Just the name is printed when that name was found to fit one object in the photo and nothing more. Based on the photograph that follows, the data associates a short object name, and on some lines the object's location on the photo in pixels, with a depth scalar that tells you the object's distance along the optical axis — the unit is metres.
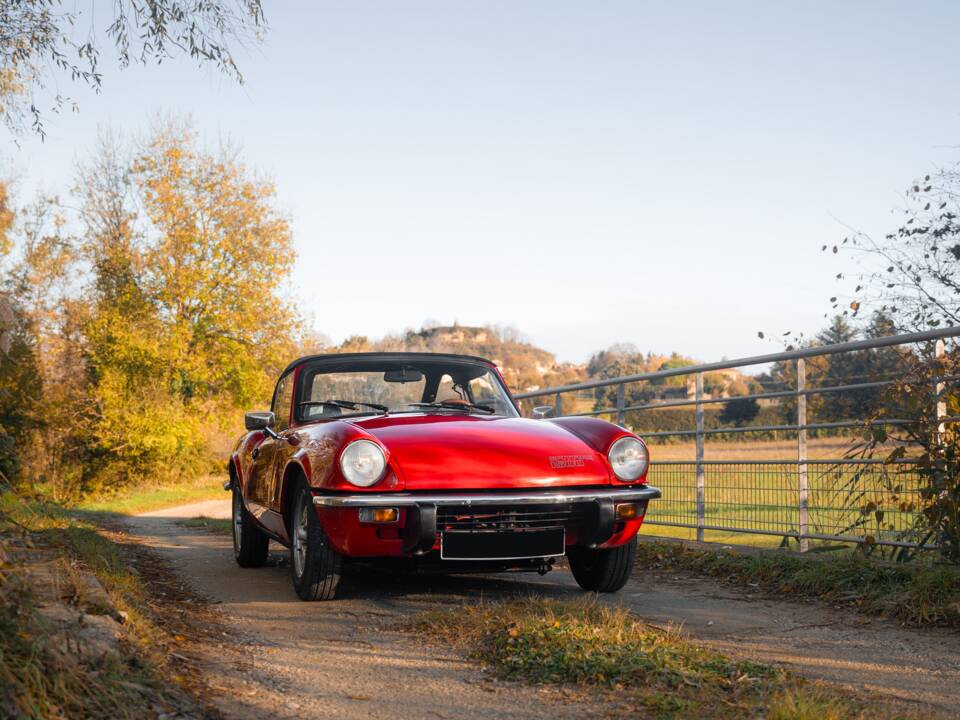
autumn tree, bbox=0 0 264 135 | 7.35
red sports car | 5.30
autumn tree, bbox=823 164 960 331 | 13.42
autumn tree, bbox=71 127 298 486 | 35.97
